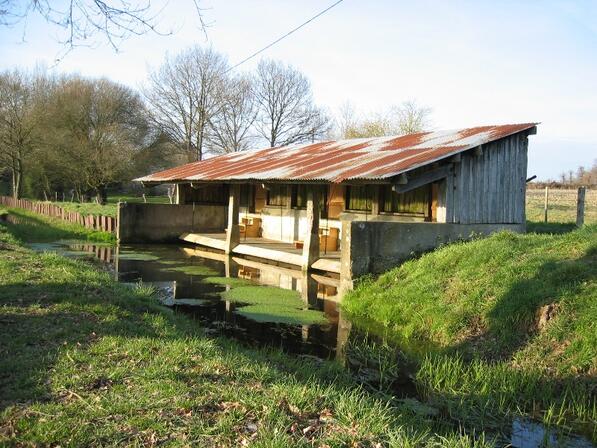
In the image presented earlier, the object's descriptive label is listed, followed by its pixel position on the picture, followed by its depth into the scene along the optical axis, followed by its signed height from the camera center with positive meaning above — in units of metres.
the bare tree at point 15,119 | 40.31 +5.82
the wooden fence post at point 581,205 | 17.55 +0.24
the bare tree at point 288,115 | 50.53 +8.18
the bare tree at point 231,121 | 48.44 +7.32
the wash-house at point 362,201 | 13.11 +0.23
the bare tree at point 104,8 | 6.00 +2.06
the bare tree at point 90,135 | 39.53 +4.83
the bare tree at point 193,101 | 47.50 +8.69
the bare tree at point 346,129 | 49.09 +6.86
